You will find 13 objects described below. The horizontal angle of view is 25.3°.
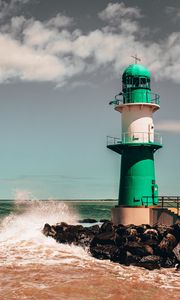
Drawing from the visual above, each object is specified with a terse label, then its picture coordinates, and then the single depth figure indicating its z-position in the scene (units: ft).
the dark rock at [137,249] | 53.78
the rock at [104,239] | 58.16
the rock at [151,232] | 59.93
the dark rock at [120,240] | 57.20
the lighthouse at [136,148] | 74.43
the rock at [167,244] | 54.19
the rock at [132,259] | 51.70
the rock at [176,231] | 58.36
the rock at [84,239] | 60.64
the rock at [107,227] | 65.70
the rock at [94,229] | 67.06
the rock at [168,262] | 51.80
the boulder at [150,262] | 49.96
